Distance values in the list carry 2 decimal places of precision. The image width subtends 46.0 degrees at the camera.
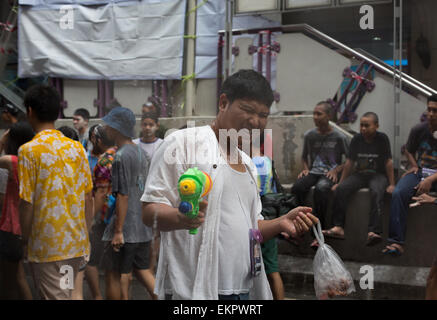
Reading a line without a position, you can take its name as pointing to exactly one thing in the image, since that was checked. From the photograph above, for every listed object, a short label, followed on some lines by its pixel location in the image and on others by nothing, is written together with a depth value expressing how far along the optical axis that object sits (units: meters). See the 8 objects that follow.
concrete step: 3.40
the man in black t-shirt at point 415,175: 3.41
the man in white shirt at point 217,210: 1.64
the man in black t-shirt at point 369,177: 3.59
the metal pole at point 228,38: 3.44
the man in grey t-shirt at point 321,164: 3.58
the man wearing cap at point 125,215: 2.90
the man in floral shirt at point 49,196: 2.38
